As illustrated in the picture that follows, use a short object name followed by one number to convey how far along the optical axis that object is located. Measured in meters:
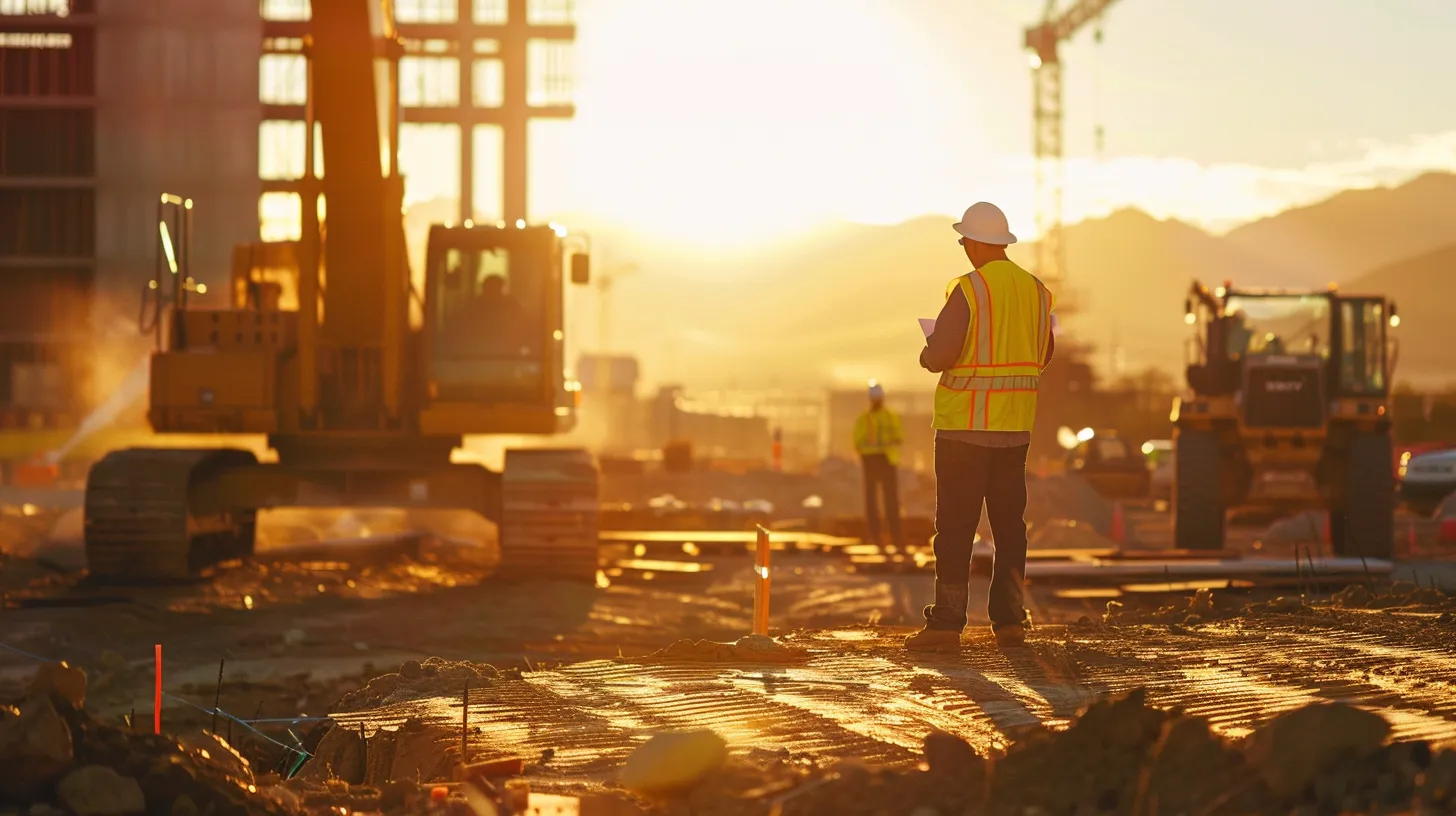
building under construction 61.88
